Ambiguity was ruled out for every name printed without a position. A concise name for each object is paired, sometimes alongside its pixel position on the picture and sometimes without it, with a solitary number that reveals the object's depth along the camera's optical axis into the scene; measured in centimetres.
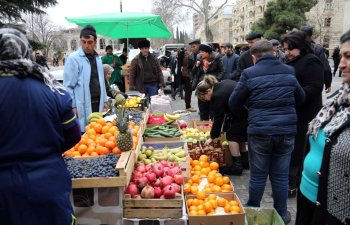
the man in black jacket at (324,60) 507
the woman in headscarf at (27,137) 191
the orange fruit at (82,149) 349
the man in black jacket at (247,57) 645
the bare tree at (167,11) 5073
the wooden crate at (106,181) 282
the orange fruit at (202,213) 322
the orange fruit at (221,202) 342
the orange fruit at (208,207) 330
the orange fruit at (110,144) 344
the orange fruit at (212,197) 348
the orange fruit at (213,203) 337
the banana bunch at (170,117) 587
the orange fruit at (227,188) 384
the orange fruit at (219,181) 399
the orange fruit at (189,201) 344
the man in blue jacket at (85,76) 472
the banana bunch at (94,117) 446
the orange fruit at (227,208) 327
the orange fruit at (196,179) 404
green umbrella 754
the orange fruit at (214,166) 456
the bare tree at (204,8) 4541
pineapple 320
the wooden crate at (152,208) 301
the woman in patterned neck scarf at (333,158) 179
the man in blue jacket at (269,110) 325
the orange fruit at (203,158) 484
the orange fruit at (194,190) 370
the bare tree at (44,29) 5025
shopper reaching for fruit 437
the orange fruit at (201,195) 353
